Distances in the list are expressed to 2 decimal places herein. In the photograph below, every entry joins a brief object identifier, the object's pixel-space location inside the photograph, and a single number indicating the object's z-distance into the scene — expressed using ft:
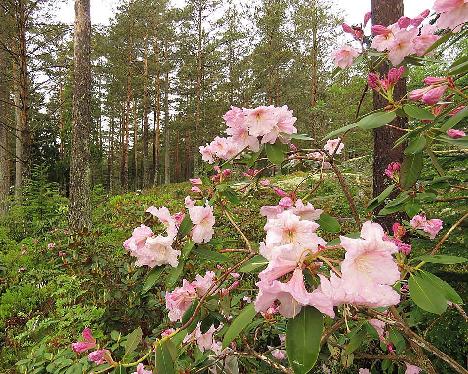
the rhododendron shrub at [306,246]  2.34
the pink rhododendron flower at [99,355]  3.73
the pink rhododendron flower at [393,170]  5.29
